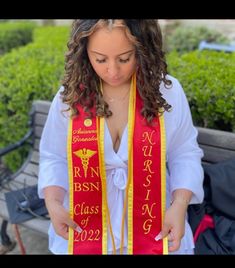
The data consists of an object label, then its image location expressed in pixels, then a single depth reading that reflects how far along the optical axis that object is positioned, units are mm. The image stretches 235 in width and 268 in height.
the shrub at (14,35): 6809
